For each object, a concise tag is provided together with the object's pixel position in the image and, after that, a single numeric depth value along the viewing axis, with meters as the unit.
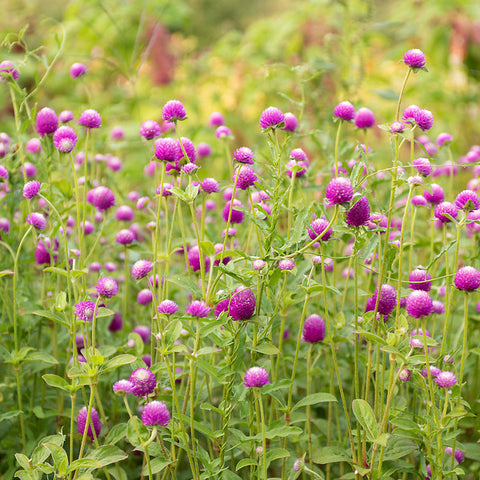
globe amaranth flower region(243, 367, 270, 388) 1.84
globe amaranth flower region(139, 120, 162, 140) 1.99
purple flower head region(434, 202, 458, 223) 1.95
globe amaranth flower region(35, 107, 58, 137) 2.04
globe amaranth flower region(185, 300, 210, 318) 1.85
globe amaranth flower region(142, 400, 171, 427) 1.84
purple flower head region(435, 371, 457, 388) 1.87
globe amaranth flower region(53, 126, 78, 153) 1.97
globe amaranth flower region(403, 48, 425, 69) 1.89
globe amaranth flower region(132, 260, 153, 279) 1.89
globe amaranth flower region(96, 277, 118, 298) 1.88
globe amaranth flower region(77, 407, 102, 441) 1.93
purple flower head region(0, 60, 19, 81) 2.01
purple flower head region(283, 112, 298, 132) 2.05
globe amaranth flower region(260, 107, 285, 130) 1.90
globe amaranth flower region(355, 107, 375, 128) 2.04
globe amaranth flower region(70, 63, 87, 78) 2.15
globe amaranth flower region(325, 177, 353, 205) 1.84
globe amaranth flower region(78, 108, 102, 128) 1.98
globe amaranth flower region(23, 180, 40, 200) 1.96
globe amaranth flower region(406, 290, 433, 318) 1.88
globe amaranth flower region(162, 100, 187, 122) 1.91
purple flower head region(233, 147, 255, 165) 1.88
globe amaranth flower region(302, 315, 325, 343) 1.98
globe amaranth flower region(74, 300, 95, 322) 1.89
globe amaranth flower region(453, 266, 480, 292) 1.87
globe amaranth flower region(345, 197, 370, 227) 1.86
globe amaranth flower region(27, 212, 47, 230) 1.97
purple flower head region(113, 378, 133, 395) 1.84
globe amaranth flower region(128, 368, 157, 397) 1.86
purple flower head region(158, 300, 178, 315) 1.88
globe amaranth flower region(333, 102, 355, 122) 2.00
